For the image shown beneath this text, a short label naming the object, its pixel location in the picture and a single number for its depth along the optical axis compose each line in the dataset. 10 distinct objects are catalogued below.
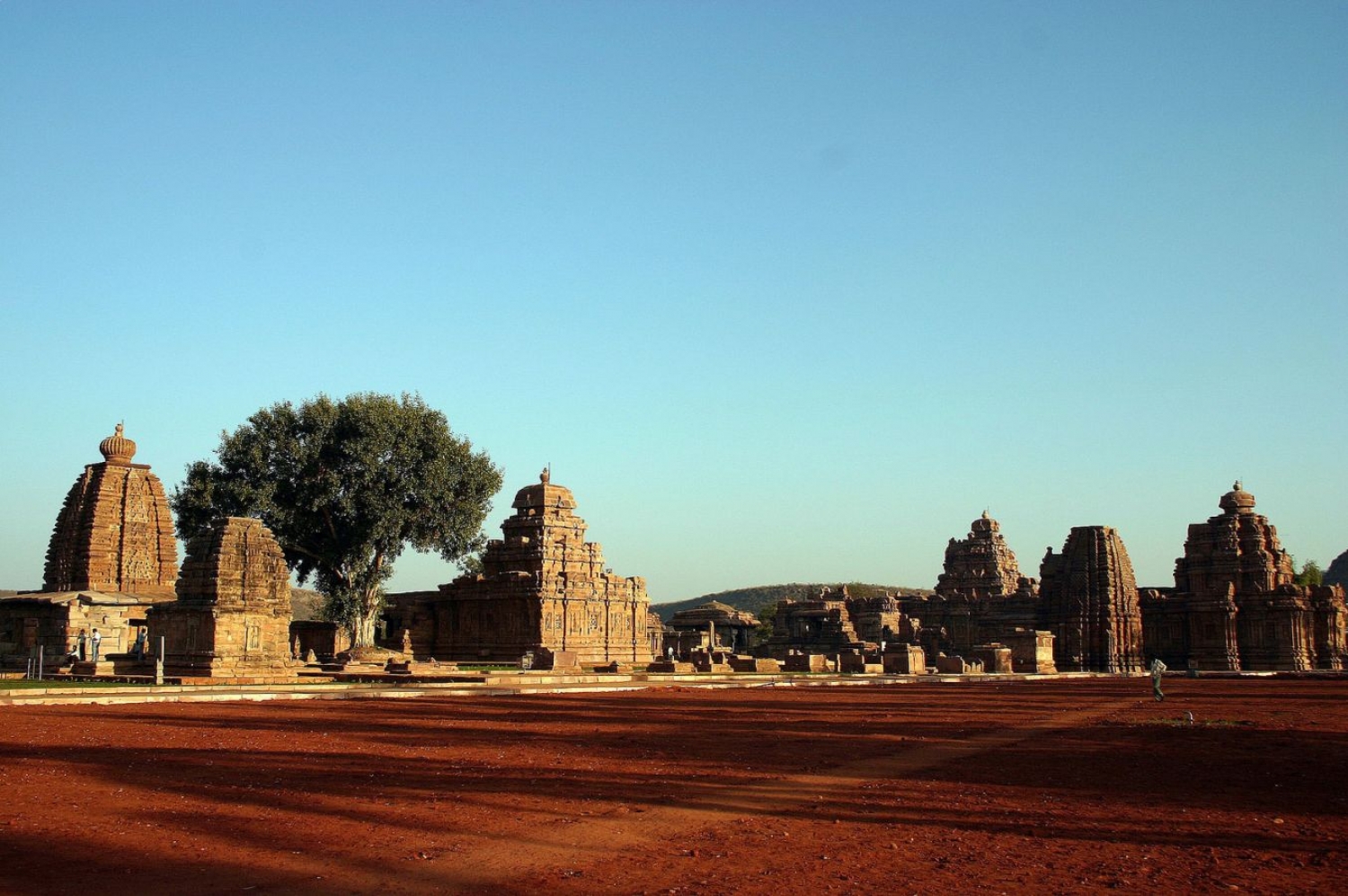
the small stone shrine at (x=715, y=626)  91.25
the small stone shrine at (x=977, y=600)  72.31
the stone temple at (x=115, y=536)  53.81
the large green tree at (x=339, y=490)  58.00
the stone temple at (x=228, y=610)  36.50
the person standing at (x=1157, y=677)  32.91
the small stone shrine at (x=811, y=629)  80.56
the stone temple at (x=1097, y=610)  65.00
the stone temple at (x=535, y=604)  62.44
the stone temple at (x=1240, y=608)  66.00
